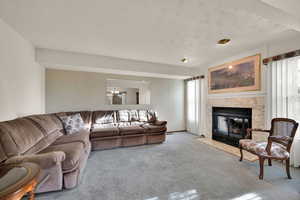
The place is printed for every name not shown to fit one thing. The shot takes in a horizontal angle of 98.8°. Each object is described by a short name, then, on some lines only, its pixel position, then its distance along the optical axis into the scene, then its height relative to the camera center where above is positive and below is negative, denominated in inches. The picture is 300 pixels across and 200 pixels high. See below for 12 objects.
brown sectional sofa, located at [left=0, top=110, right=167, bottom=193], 58.1 -28.3
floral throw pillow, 116.8 -21.8
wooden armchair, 77.8 -30.7
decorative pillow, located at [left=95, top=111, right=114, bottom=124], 148.1 -21.1
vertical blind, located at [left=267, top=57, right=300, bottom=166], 91.0 +5.1
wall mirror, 166.7 +10.8
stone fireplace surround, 111.0 -6.3
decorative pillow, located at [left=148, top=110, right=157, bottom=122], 169.9 -21.9
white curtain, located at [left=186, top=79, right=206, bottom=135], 175.2 -10.0
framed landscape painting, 116.0 +23.6
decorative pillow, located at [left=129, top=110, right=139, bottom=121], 163.5 -19.7
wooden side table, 32.9 -22.9
